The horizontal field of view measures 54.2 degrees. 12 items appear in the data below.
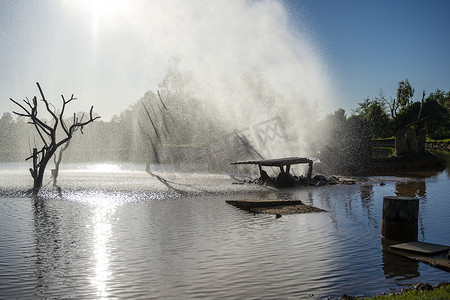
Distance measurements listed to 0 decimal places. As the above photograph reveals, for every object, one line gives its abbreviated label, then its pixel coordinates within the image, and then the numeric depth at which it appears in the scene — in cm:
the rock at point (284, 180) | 3176
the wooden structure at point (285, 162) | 3278
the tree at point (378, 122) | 11550
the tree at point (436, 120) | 10469
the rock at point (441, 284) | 801
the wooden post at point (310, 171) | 3454
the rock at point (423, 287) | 785
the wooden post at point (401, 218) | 1234
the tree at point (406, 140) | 5466
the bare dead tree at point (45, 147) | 2881
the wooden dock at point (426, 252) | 983
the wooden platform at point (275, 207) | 1839
